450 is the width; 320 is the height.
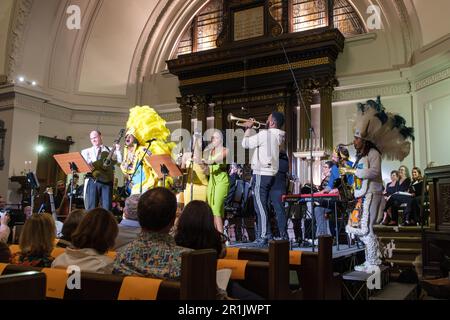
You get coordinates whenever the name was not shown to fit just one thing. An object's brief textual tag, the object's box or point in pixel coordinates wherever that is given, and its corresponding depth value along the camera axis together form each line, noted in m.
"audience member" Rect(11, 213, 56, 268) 2.38
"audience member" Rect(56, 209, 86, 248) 2.85
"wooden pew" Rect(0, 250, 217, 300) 1.39
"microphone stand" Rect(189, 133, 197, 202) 5.63
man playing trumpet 4.93
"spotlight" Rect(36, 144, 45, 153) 10.86
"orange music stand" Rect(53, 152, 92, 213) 5.94
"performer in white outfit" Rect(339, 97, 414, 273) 4.14
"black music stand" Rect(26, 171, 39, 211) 7.83
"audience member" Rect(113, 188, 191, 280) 1.83
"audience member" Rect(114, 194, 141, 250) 3.22
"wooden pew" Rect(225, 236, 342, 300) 2.72
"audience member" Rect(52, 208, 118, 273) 2.08
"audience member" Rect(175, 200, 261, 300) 2.16
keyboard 5.03
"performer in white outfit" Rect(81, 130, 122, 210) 6.12
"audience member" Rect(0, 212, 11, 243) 4.62
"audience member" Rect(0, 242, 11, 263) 2.21
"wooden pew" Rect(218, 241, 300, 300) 2.21
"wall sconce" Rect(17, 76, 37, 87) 10.27
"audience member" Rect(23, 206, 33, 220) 8.56
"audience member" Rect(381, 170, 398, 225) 8.00
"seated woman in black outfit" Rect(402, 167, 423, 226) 6.45
